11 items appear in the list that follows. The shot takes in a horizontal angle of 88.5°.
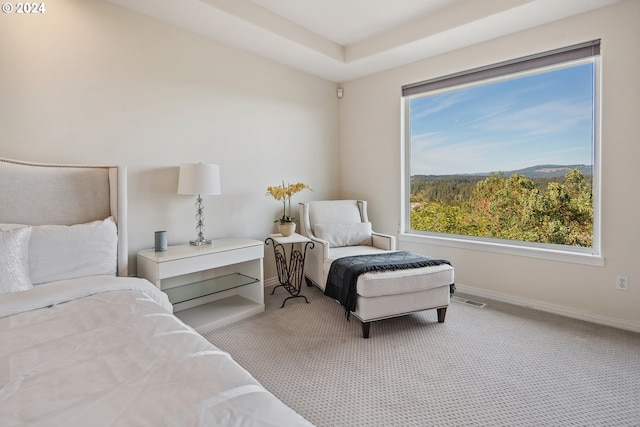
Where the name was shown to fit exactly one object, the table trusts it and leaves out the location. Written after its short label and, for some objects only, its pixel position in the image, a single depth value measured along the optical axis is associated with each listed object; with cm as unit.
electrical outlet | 260
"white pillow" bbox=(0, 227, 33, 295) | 163
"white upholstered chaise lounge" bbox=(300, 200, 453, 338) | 249
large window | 286
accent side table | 323
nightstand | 246
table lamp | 269
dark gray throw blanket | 256
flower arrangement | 334
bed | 83
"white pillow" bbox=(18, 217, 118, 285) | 188
